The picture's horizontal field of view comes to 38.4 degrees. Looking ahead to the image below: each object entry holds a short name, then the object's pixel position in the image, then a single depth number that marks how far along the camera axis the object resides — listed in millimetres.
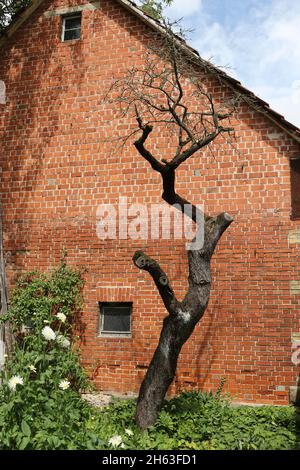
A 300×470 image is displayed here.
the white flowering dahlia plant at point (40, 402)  4398
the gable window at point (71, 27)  9020
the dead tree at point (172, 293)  5754
